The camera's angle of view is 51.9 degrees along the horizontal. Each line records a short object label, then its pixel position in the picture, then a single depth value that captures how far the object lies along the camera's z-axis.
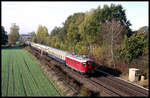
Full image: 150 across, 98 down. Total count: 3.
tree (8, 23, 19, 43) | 101.31
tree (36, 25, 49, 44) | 95.31
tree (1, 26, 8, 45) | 91.25
